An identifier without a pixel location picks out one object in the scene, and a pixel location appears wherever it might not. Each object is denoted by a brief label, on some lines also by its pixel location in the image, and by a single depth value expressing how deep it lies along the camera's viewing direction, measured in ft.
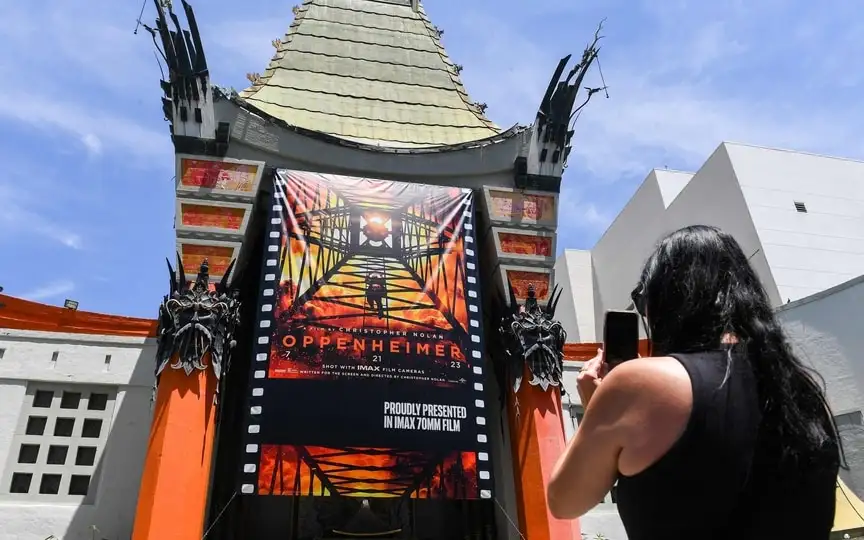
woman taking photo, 4.69
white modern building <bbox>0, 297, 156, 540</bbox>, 38.83
